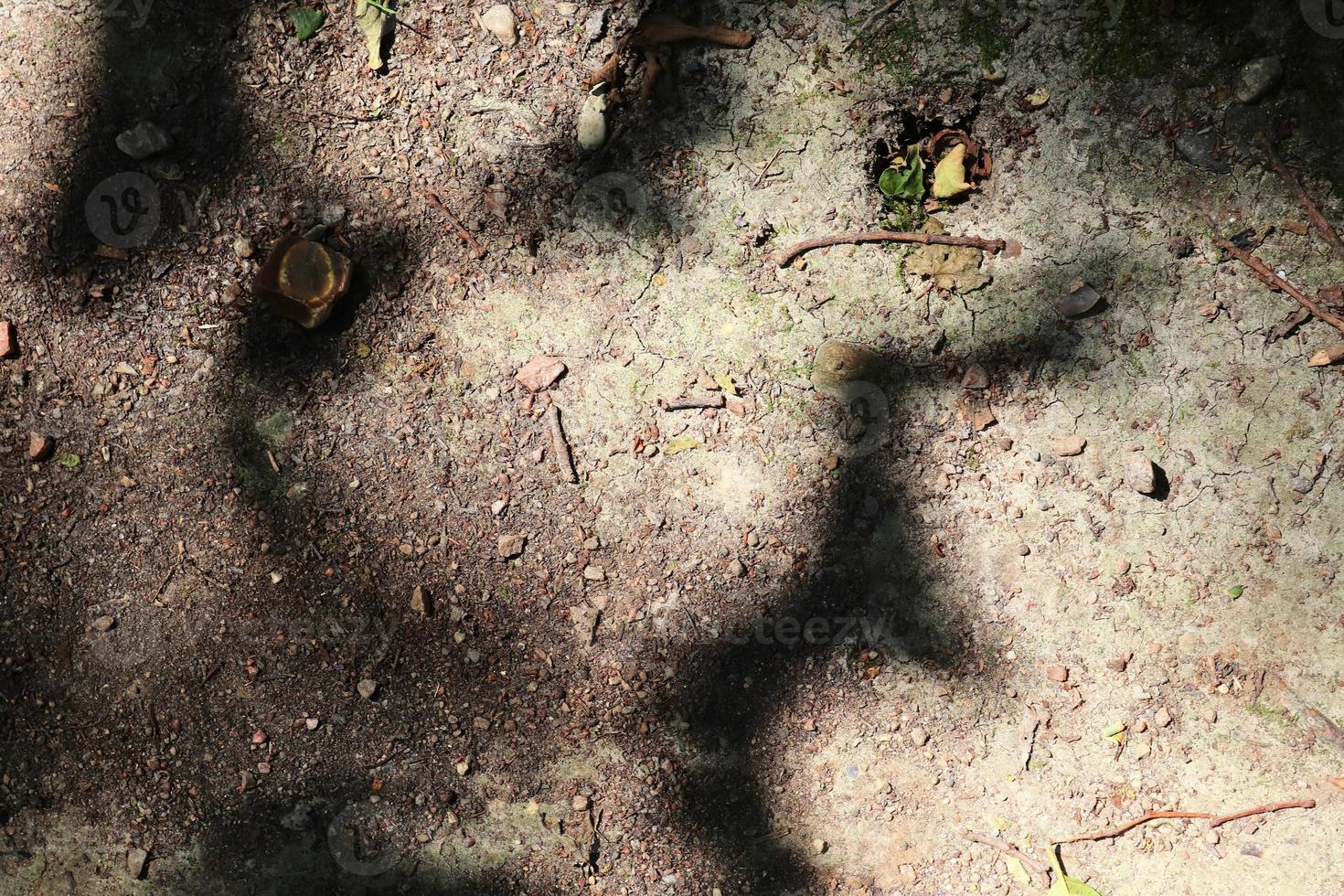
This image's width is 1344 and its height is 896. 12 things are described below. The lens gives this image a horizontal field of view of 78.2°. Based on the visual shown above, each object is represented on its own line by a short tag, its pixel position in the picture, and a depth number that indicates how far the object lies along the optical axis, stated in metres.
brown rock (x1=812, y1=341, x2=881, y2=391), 2.31
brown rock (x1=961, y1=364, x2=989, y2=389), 2.29
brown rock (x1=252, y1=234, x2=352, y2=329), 2.26
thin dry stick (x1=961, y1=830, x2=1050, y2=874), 2.33
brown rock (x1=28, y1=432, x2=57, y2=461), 2.32
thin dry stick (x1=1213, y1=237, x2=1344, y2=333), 2.22
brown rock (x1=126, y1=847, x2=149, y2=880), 2.37
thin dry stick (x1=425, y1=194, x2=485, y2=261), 2.34
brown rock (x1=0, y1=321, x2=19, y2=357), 2.31
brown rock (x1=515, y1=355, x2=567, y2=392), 2.32
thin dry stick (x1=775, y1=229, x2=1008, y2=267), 2.29
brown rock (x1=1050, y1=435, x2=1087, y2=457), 2.27
